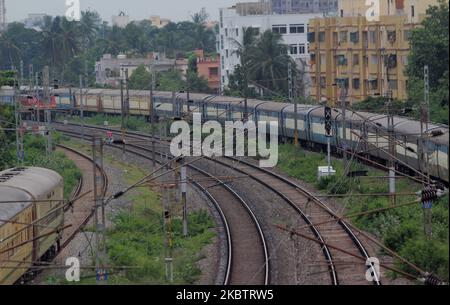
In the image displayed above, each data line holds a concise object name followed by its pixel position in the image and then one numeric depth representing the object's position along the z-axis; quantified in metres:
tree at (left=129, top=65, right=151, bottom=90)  90.69
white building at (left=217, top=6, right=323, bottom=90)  93.50
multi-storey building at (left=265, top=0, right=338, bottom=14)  117.29
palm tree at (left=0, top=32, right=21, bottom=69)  111.06
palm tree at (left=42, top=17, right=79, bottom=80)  106.88
